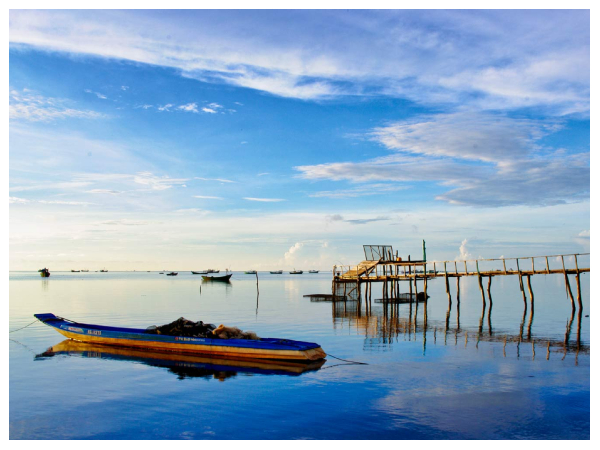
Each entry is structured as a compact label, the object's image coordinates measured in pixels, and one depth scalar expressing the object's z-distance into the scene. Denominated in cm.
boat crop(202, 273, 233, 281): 12325
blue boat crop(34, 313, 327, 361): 2177
